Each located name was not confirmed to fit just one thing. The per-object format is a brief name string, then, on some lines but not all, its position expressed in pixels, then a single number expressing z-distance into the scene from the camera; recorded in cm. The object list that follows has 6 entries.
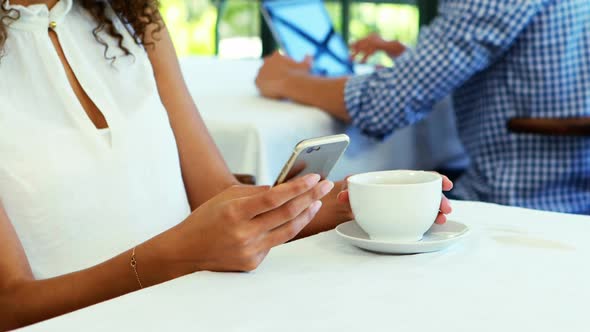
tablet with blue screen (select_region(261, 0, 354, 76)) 315
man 271
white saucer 155
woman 151
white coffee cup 155
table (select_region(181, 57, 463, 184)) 257
